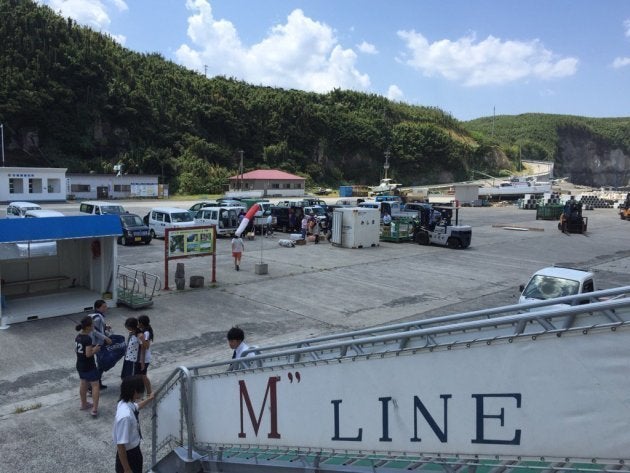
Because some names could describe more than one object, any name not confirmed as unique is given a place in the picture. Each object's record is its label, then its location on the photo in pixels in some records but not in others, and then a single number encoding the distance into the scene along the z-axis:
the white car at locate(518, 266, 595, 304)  12.37
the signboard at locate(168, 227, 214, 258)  17.53
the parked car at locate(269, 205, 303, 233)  33.43
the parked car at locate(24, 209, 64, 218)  20.24
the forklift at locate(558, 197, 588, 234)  36.97
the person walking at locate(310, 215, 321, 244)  29.42
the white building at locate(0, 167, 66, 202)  51.19
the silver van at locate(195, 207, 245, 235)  30.09
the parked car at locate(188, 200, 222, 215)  34.62
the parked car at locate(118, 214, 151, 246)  26.02
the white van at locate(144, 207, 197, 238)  28.08
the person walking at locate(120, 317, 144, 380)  8.40
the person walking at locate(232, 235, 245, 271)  20.56
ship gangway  2.86
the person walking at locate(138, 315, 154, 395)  8.59
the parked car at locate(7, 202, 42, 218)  27.69
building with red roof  76.38
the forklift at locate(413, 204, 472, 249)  28.16
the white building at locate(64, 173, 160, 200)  60.34
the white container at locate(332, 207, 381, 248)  27.12
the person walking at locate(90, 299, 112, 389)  8.54
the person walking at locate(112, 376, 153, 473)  5.37
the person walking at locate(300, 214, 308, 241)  28.99
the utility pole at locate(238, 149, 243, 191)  75.88
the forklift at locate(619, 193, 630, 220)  49.75
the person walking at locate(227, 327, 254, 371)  6.85
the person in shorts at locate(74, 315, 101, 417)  7.98
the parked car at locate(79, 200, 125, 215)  28.14
